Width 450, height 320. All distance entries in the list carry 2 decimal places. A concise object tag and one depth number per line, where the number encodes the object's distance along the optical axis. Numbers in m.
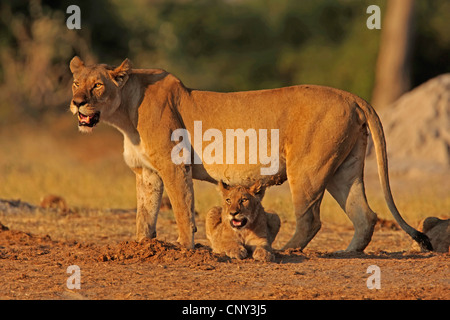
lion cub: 14.73
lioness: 15.48
